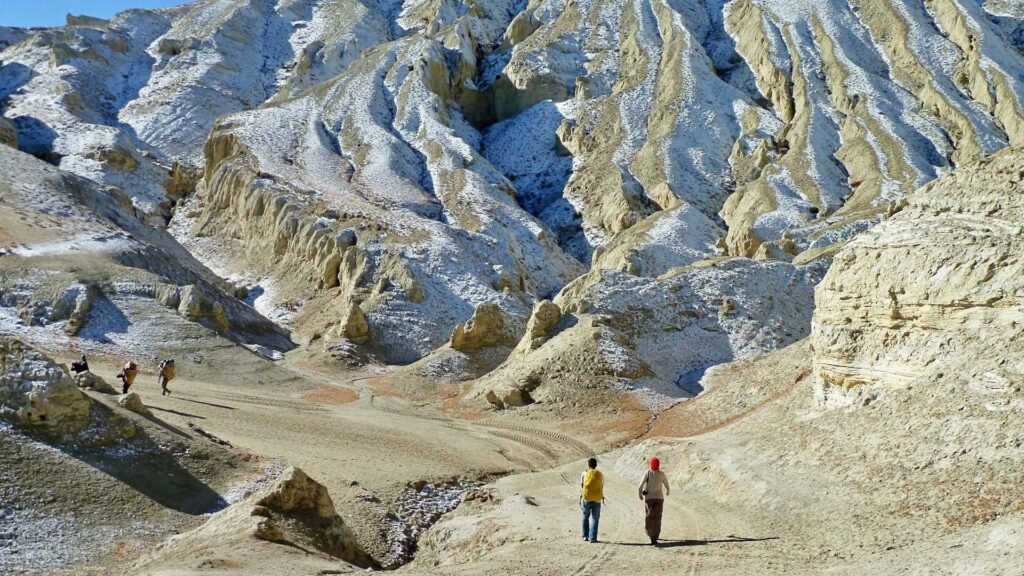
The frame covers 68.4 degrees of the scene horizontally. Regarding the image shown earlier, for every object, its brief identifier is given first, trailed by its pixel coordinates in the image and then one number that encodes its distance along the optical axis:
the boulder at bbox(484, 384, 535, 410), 27.00
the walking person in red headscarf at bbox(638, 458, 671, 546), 10.76
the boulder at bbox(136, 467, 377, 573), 10.77
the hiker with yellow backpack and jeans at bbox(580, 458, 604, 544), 11.00
